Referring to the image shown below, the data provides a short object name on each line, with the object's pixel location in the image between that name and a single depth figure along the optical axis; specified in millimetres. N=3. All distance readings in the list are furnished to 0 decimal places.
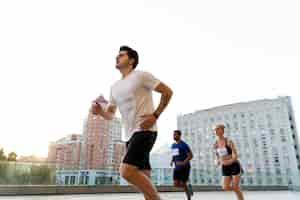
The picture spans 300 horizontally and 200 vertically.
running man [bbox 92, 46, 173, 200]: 1239
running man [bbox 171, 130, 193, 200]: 3852
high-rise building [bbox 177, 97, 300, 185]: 32234
